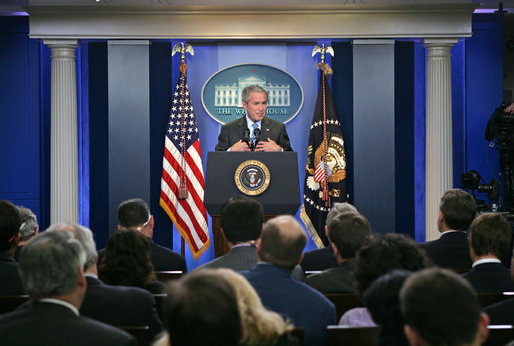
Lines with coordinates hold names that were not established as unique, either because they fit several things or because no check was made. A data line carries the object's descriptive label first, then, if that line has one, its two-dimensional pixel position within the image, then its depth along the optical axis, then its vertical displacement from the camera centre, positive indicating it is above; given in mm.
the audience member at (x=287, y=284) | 2752 -502
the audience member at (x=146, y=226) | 4609 -432
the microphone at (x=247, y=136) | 6029 +264
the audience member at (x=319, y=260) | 4457 -636
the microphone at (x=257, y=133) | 5902 +281
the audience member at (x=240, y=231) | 3646 -367
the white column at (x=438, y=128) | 8617 +456
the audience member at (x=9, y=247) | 3779 -478
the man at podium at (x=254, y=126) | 6957 +419
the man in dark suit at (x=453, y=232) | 4543 -482
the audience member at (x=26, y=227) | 4590 -411
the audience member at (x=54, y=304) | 2133 -453
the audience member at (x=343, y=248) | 3449 -445
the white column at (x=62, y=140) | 8594 +344
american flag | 8258 -128
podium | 5641 -132
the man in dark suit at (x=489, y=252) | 3590 -491
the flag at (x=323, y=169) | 8336 -66
